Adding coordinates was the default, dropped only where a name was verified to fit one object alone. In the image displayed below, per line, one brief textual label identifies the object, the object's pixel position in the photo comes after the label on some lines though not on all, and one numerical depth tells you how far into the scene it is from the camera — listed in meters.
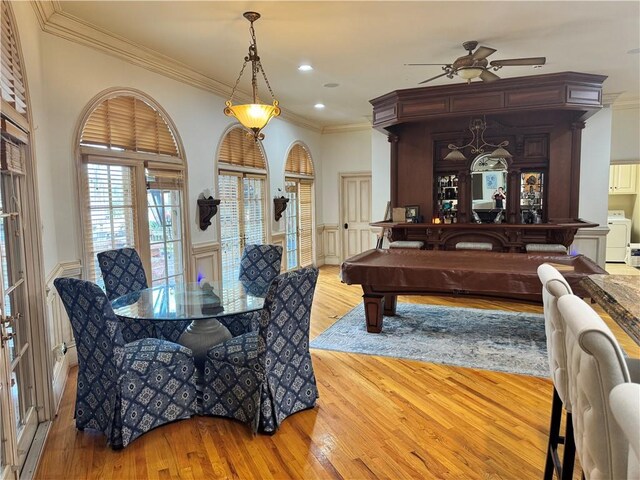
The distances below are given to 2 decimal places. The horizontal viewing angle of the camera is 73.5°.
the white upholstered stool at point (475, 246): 6.07
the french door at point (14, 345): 1.97
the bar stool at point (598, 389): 1.00
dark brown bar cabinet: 5.55
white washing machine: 8.97
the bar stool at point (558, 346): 1.63
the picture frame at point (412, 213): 6.75
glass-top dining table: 2.86
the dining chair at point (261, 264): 4.13
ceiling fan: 3.80
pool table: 3.76
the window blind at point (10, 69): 2.25
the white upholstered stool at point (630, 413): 0.68
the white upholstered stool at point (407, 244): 6.30
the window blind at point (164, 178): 4.51
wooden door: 8.95
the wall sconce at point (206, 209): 5.22
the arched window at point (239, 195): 5.91
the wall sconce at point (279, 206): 7.13
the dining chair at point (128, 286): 3.47
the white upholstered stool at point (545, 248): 5.66
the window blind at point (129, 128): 3.92
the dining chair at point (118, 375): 2.43
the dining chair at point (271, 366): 2.60
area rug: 3.77
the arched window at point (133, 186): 3.90
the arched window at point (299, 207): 7.88
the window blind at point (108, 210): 3.89
